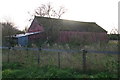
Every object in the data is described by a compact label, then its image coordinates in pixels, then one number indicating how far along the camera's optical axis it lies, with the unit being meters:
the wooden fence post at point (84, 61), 6.68
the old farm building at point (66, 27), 26.17
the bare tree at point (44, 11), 26.20
